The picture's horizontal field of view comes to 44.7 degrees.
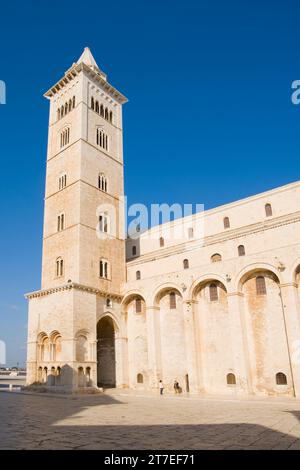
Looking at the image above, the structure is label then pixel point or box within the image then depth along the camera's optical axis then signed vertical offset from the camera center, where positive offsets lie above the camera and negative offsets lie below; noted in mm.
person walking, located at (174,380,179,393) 25703 -2752
